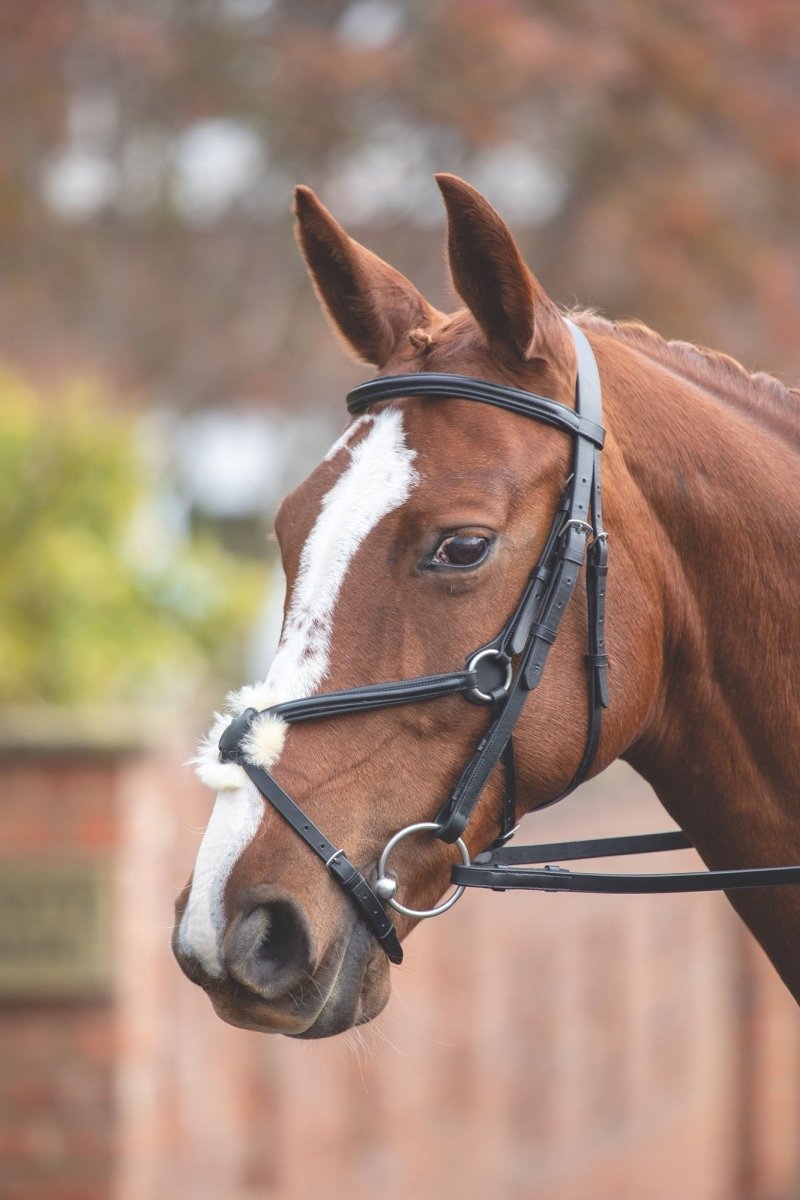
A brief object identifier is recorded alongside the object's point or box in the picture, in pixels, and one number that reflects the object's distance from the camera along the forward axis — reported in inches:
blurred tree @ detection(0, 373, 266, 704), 567.2
